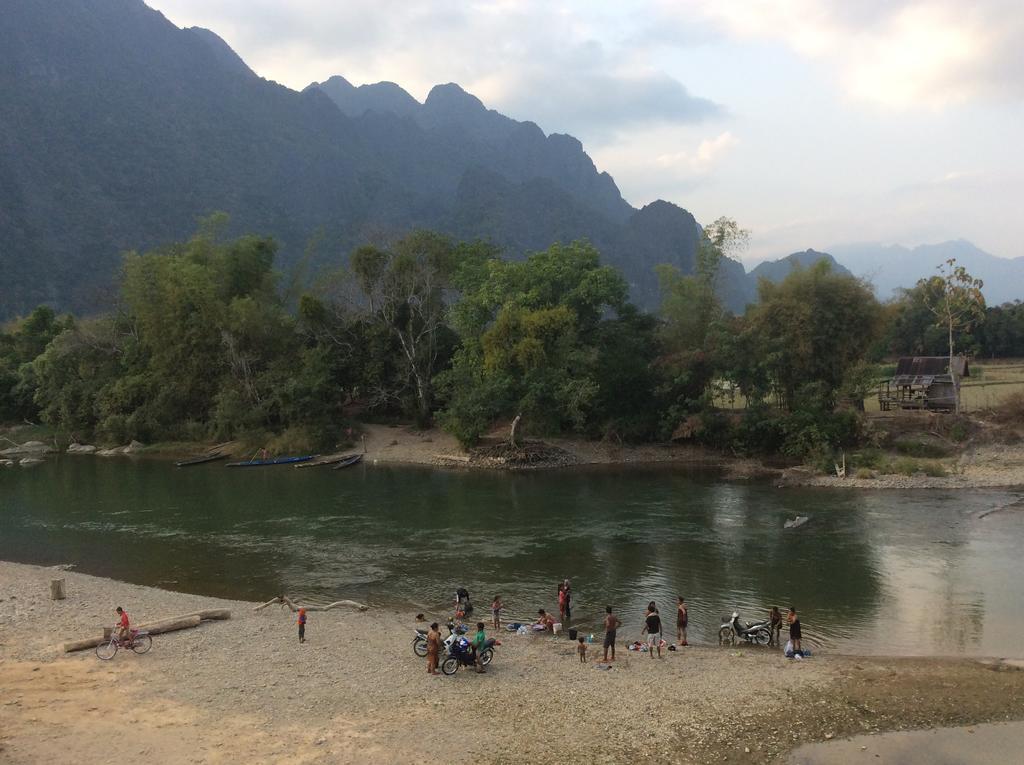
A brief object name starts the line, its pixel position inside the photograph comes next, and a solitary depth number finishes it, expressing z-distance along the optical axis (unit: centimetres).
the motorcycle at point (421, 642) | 1738
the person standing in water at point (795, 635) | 1755
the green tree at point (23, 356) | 6838
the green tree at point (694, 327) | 4891
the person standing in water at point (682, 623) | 1872
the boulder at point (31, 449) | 6119
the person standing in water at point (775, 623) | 1881
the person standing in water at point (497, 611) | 1997
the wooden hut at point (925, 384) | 5003
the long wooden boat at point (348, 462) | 5178
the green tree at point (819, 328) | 4562
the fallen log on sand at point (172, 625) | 1780
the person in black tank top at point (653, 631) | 1772
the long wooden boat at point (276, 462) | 5323
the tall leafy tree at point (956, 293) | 4806
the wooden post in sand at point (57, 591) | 2264
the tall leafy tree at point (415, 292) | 5788
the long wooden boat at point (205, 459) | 5472
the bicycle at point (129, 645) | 1728
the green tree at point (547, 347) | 4900
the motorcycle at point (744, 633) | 1873
